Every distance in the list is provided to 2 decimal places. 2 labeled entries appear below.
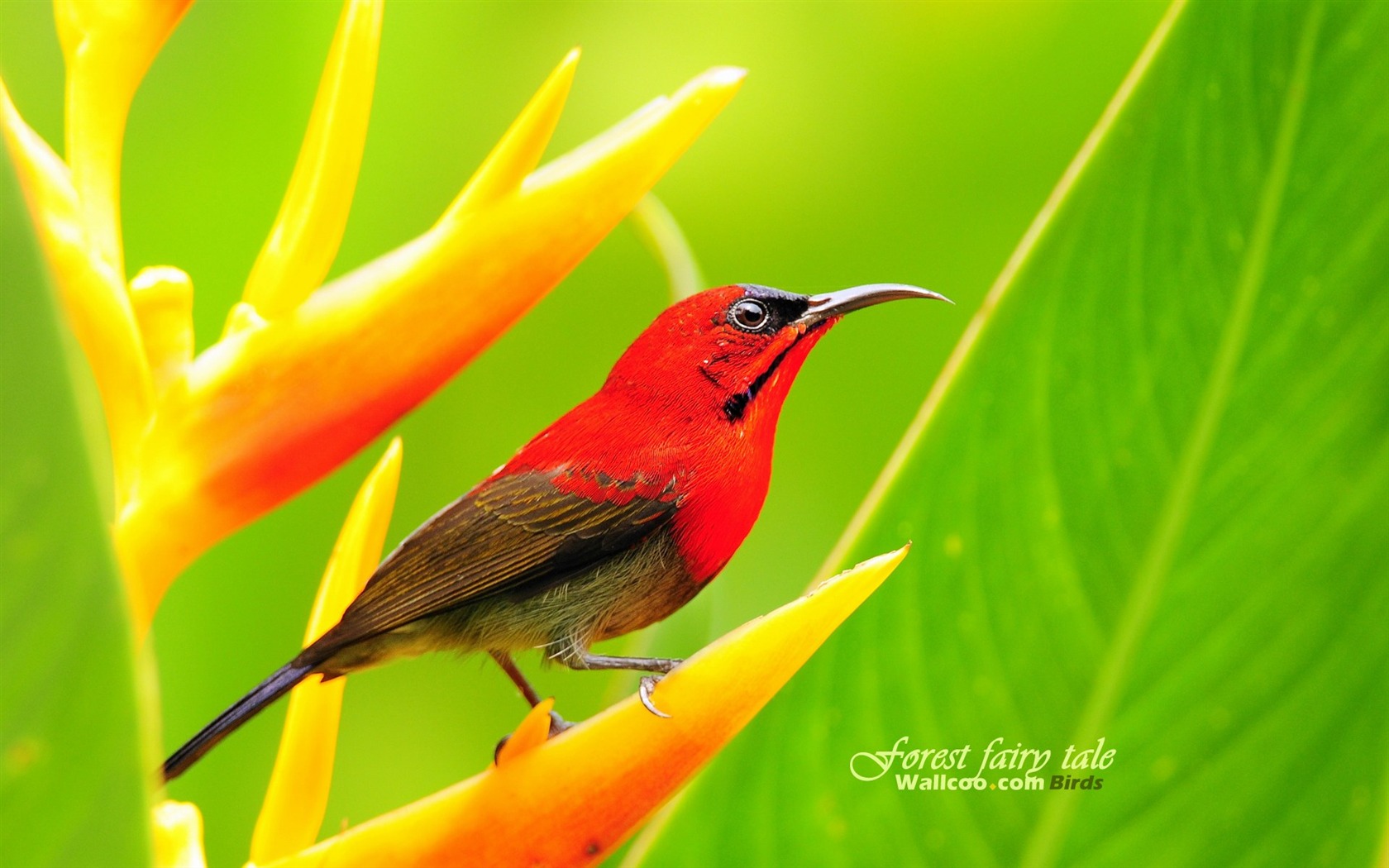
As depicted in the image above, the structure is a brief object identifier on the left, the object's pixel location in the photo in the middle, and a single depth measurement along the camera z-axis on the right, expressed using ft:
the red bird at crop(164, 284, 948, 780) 8.75
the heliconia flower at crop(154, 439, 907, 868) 8.66
